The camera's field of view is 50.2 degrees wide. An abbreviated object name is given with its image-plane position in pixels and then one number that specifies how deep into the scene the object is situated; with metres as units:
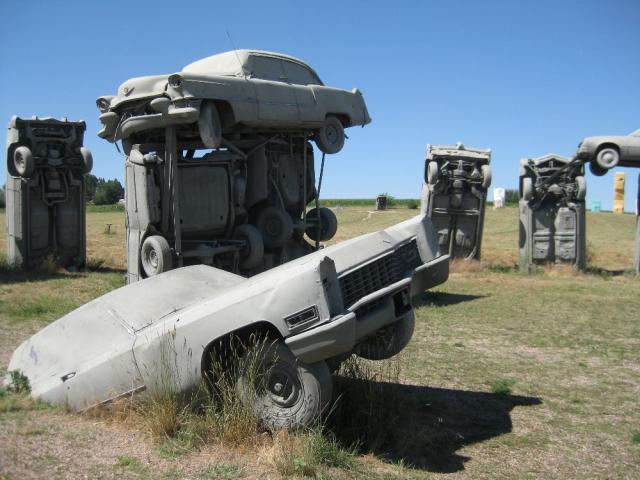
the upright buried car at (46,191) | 15.09
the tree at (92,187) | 58.25
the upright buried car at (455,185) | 16.02
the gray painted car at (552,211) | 16.61
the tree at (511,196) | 48.69
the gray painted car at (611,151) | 15.20
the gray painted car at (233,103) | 9.62
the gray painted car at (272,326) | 4.38
